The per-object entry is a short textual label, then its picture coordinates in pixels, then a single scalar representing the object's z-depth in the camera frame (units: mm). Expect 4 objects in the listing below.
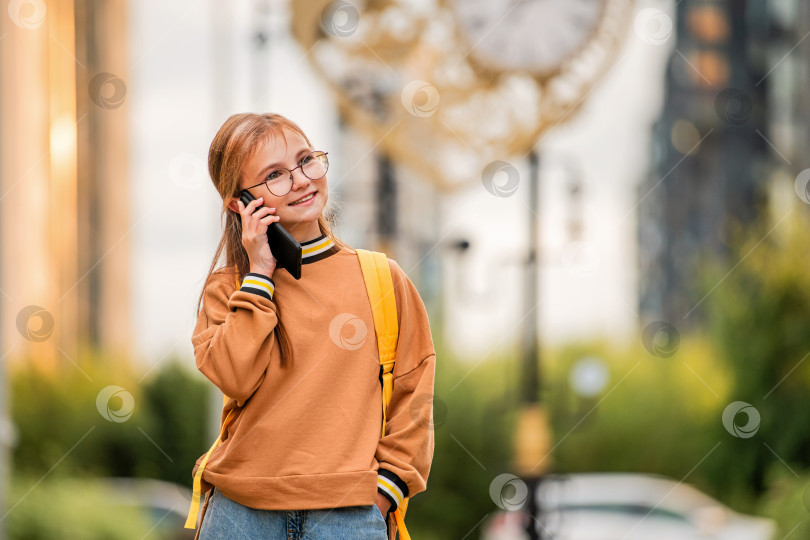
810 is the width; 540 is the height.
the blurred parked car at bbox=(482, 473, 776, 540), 12852
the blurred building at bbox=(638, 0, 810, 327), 46062
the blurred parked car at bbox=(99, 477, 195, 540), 12454
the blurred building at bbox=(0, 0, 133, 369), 16469
